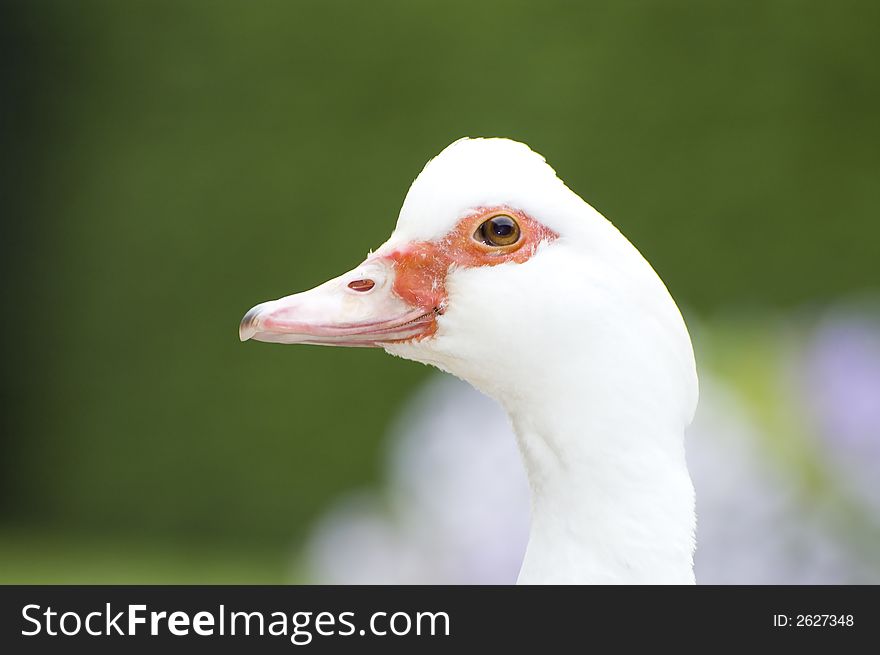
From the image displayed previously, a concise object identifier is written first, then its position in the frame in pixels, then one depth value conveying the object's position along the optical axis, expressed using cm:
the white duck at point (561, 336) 333
